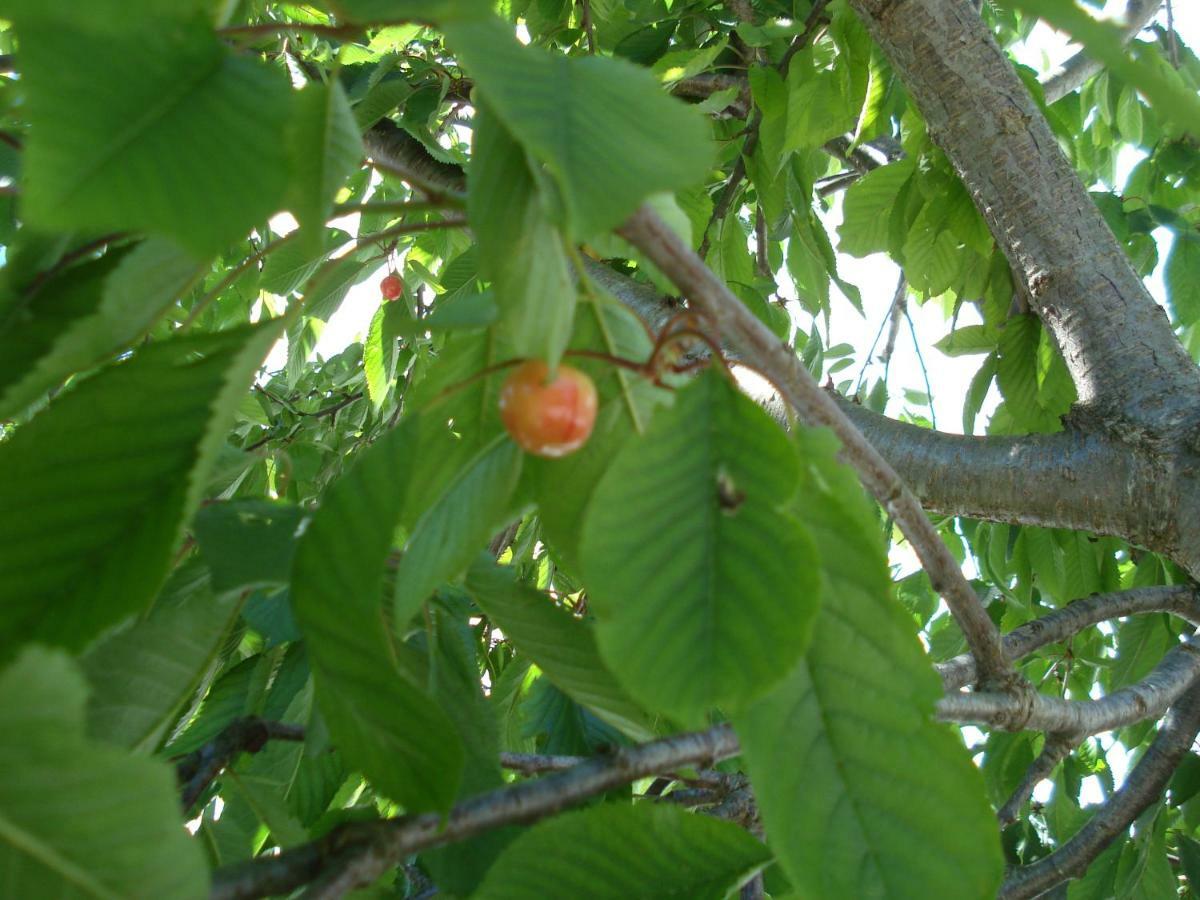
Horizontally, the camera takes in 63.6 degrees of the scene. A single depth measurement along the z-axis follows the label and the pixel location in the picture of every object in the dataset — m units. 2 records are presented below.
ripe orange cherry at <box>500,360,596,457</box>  0.40
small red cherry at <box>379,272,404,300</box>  1.97
